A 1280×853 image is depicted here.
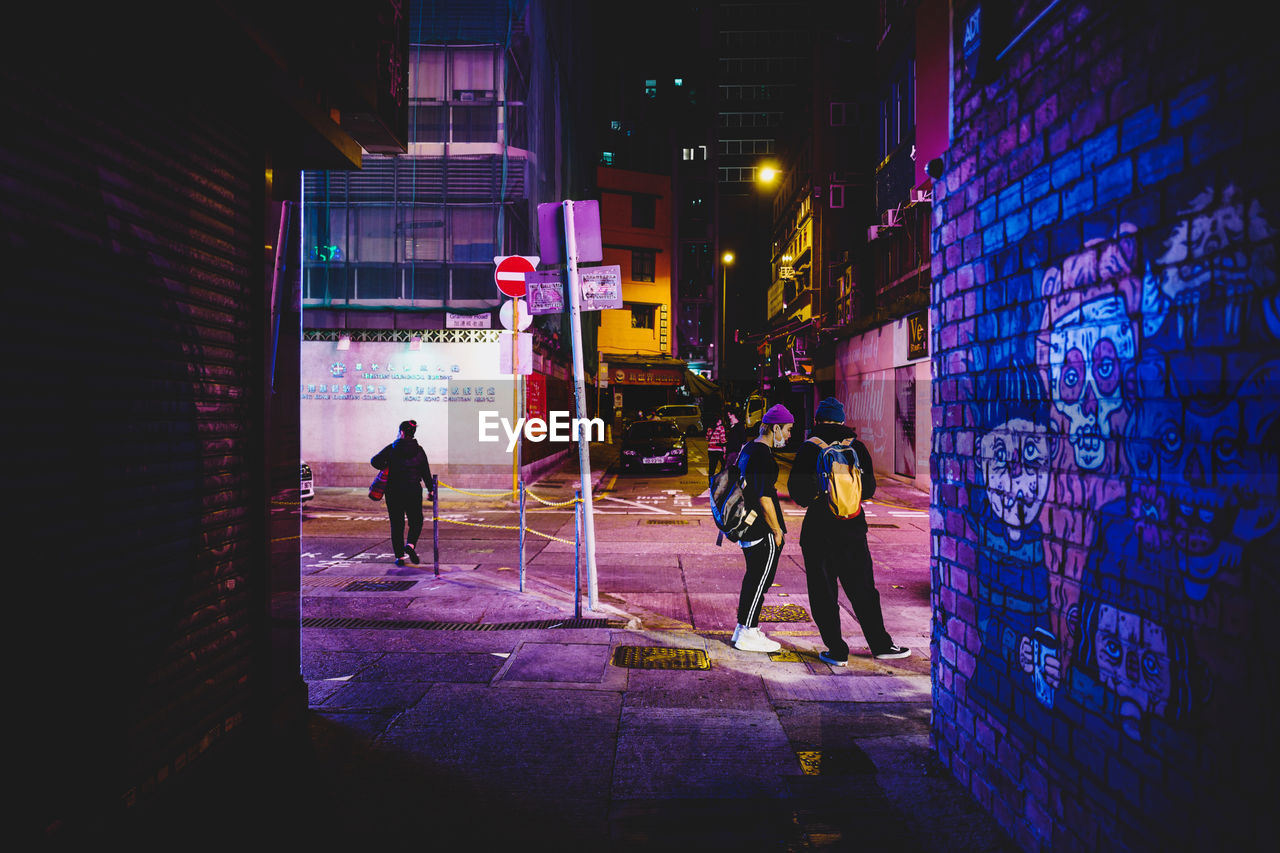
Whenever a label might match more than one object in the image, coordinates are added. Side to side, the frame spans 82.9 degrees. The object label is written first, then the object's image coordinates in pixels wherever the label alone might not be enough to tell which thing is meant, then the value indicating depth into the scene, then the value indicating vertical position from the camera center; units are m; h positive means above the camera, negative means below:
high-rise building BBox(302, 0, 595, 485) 19.23 +4.96
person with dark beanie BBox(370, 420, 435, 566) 9.55 -0.74
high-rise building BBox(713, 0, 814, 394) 64.19 +28.70
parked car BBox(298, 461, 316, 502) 15.50 -1.31
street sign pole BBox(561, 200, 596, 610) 7.37 +0.25
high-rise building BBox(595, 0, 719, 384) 51.44 +22.00
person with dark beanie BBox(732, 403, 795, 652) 6.10 -0.92
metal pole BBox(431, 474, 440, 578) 8.77 -1.38
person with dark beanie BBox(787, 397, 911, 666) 5.84 -1.12
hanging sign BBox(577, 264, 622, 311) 7.51 +1.41
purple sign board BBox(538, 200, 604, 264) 7.54 +2.03
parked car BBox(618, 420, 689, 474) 22.55 -0.86
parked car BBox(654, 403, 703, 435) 40.19 +0.35
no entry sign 11.82 +2.45
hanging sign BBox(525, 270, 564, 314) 7.60 +1.35
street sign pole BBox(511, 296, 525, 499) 11.55 +1.50
